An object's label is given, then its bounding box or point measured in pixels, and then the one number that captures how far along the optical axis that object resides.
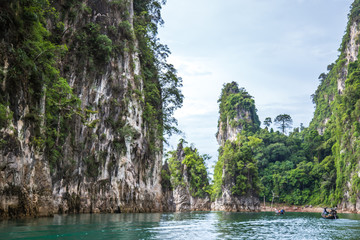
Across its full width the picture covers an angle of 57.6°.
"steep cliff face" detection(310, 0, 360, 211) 54.64
